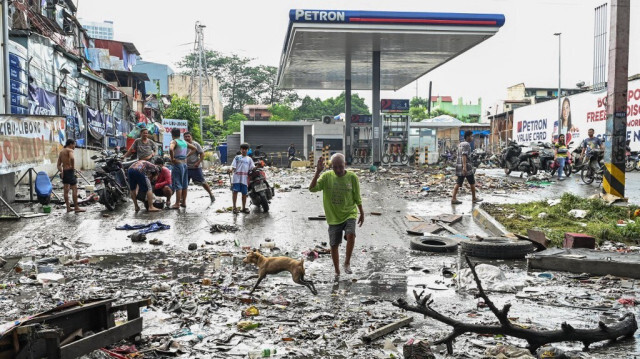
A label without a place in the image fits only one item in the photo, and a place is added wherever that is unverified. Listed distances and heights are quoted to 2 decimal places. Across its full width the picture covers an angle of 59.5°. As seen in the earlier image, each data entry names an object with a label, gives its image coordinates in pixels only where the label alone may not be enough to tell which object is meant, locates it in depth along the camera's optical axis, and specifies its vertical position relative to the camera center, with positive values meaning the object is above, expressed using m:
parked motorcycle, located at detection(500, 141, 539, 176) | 20.73 -0.68
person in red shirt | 12.74 -0.95
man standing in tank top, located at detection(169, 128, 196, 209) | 12.48 -0.51
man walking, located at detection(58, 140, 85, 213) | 11.59 -0.49
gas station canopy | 23.98 +4.83
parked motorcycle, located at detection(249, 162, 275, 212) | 12.34 -1.01
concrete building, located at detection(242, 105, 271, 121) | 69.71 +3.91
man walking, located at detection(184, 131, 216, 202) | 13.28 -0.52
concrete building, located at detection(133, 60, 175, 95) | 64.50 +8.09
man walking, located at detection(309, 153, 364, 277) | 7.12 -0.74
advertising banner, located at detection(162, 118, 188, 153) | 26.26 +0.79
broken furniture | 3.37 -1.28
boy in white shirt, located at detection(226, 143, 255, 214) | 12.08 -0.70
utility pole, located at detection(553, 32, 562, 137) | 36.96 +1.90
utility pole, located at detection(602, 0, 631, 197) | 12.18 +0.93
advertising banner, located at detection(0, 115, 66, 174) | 11.71 +0.04
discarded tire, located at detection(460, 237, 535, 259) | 8.06 -1.56
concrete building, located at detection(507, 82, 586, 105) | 68.75 +6.25
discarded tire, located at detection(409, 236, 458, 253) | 8.54 -1.59
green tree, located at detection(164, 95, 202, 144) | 43.62 +2.39
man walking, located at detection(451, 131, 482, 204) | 13.14 -0.50
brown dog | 6.08 -1.37
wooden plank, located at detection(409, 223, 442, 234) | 10.12 -1.58
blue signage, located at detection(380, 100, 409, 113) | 29.86 +1.92
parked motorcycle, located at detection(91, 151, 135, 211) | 12.13 -0.82
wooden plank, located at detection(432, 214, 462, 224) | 11.26 -1.56
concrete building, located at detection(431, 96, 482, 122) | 101.88 +6.15
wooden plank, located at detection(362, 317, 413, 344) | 4.45 -1.55
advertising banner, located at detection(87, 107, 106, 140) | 28.25 +0.99
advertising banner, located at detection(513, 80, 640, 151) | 29.05 +1.54
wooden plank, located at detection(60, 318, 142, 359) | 3.59 -1.37
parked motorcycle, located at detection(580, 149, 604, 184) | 17.70 -0.77
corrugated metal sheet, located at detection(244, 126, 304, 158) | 43.12 +0.44
